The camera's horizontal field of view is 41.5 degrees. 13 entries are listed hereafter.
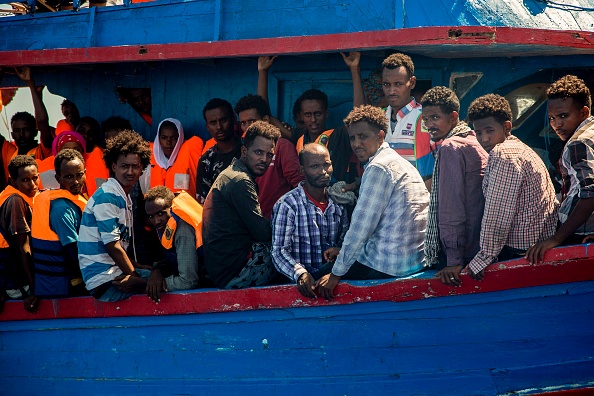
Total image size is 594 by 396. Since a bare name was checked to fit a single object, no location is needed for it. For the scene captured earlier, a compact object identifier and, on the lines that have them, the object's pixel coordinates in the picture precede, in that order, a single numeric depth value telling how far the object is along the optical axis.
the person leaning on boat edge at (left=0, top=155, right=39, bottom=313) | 6.38
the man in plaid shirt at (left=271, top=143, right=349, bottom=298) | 5.20
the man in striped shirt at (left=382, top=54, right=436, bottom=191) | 5.82
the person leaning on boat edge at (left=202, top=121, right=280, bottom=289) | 5.33
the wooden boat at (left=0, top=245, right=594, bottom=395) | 4.86
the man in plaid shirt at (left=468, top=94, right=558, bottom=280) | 4.64
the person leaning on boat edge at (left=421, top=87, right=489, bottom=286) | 4.77
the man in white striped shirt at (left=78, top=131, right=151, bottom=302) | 5.67
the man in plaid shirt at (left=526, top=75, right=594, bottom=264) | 4.59
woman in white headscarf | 7.12
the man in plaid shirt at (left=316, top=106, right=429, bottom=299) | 4.86
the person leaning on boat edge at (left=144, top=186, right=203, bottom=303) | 5.53
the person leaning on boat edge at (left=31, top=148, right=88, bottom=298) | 5.93
